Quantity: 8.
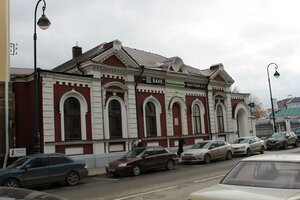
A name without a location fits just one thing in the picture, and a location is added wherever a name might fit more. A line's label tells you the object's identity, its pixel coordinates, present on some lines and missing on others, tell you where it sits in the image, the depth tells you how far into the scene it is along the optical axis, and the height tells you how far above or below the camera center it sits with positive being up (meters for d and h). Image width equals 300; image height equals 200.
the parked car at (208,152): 22.75 -0.99
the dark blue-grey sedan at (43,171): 14.10 -1.07
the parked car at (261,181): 5.10 -0.72
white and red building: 21.56 +2.54
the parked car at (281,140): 32.72 -0.68
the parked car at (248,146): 27.02 -0.84
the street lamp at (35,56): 16.64 +4.10
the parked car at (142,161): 18.02 -1.12
